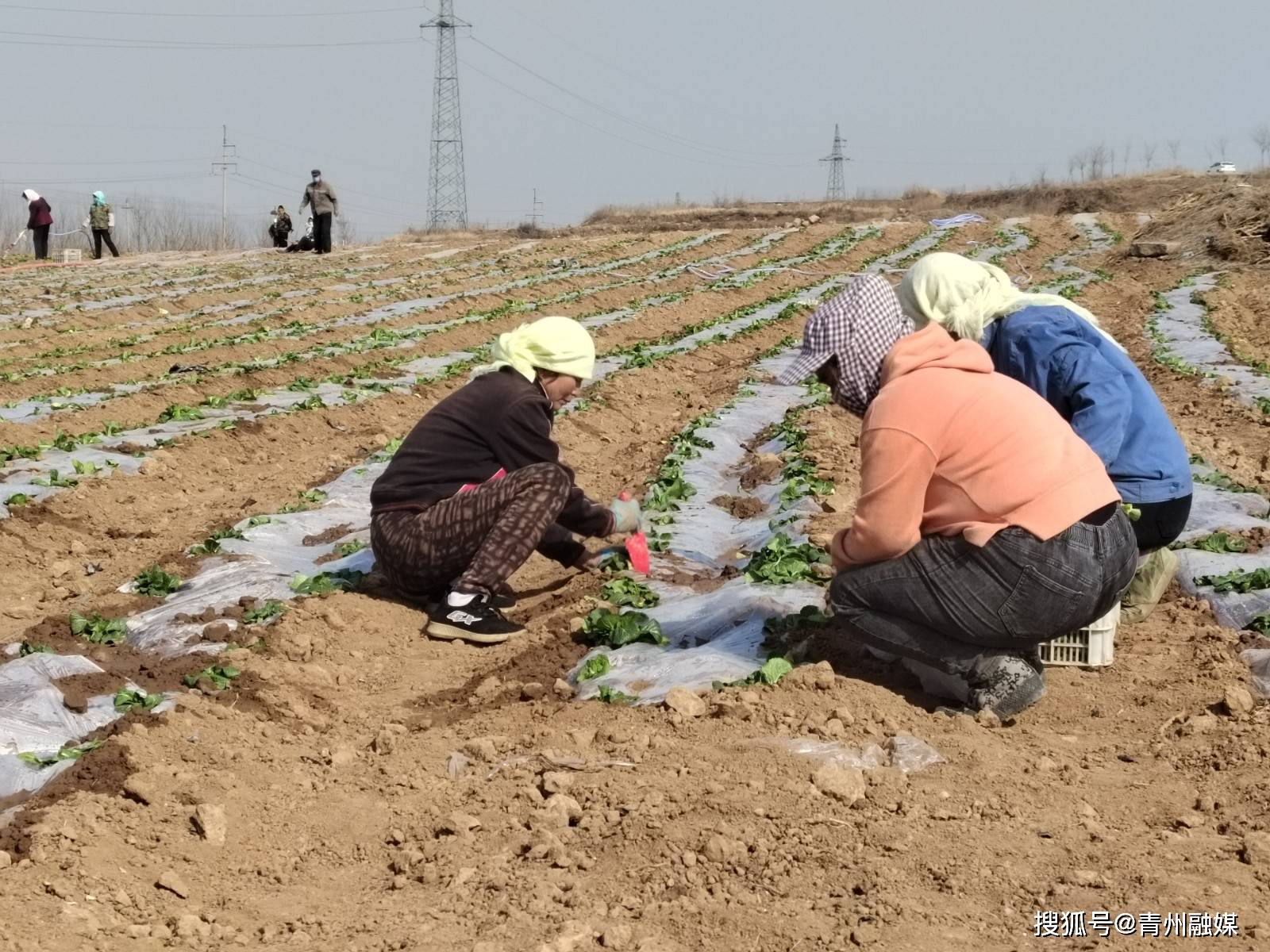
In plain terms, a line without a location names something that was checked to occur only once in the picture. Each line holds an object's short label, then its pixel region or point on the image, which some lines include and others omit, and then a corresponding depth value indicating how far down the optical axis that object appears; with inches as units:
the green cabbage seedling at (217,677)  190.5
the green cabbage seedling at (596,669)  192.4
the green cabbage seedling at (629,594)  227.0
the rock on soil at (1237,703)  165.2
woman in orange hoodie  155.6
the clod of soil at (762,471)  333.7
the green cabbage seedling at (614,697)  180.5
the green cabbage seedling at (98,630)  211.9
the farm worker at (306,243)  1233.4
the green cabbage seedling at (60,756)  163.0
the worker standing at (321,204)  1116.5
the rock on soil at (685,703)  171.3
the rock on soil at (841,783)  144.1
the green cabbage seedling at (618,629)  203.0
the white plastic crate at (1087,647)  181.2
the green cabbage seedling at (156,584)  238.8
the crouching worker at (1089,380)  179.8
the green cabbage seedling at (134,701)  178.9
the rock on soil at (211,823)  146.6
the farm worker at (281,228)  1270.9
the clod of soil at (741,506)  302.2
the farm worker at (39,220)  1160.8
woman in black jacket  215.6
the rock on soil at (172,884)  133.6
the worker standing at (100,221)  1210.6
